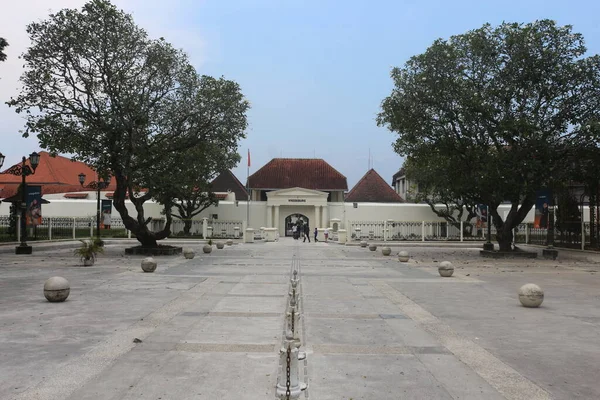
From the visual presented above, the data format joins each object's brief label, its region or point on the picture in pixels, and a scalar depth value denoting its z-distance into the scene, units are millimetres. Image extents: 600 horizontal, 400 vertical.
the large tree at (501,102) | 22188
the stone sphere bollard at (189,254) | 22281
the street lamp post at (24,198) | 23281
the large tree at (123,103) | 21797
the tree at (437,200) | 42359
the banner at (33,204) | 24734
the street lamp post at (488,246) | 27925
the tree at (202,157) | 24125
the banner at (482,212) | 30919
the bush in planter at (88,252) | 18142
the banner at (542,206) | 24516
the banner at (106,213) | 31097
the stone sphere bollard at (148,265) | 16381
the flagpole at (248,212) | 49572
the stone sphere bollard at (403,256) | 21703
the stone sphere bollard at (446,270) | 16109
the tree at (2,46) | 19938
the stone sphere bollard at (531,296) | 10281
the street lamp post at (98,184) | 24825
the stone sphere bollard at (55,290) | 10188
